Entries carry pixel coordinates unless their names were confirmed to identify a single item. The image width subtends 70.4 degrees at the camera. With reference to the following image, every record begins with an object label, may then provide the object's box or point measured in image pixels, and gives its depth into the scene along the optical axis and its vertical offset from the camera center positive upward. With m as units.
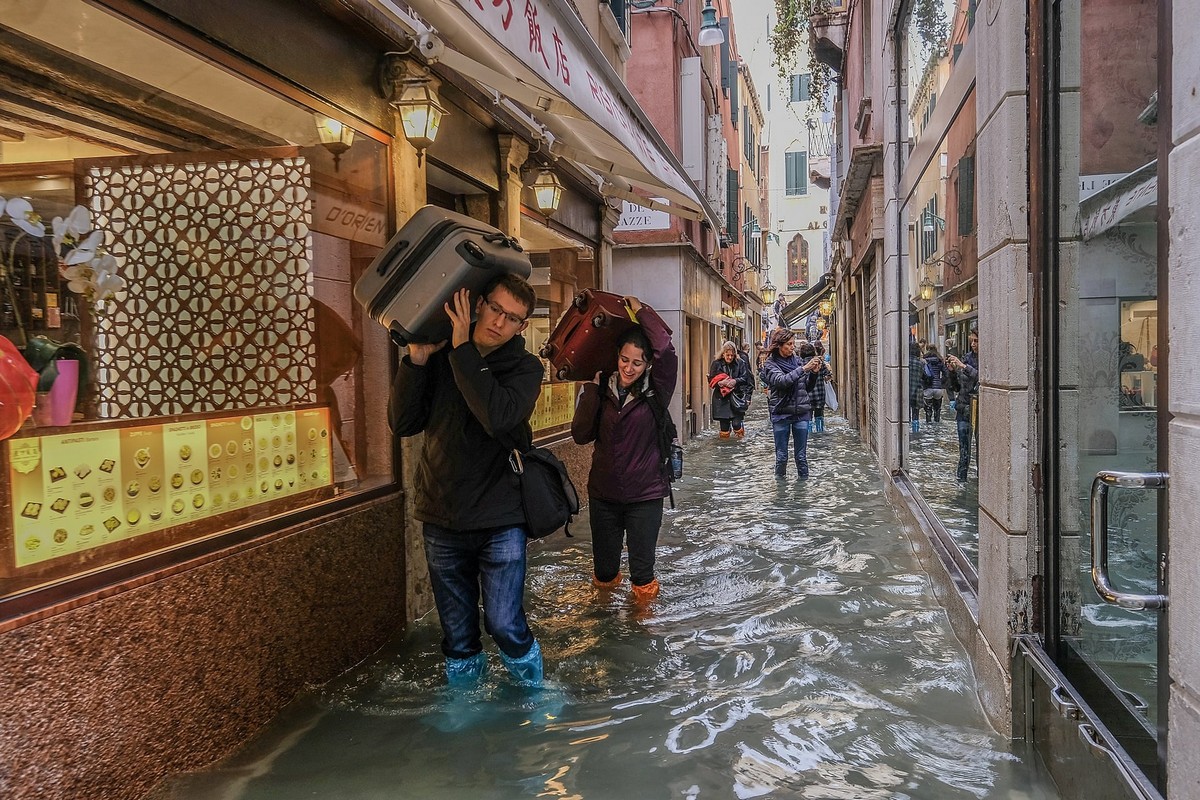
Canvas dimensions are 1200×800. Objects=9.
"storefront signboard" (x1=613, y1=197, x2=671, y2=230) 15.39 +2.76
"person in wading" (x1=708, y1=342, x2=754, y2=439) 14.84 -0.28
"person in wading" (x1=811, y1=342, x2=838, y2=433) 15.44 -0.68
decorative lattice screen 3.65 +0.47
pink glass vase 3.08 -0.03
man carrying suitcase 3.46 -0.39
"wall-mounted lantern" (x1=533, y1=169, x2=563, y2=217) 8.05 +1.73
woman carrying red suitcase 4.96 -0.35
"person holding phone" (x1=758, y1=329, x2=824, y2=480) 10.38 -0.36
